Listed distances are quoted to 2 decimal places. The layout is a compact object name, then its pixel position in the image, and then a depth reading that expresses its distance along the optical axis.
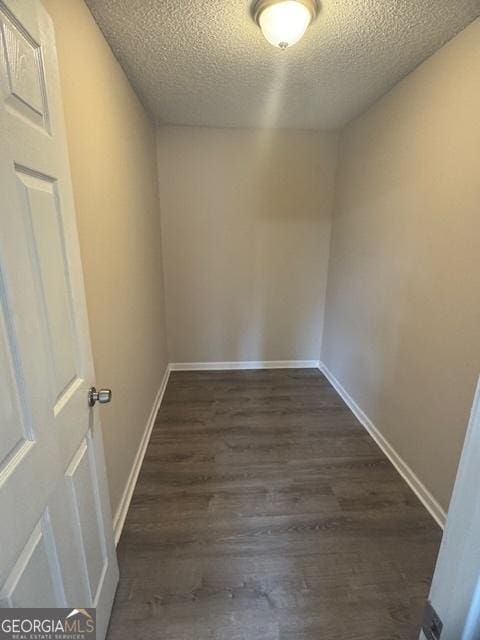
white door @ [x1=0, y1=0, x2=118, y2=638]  0.62
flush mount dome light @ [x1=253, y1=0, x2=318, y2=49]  1.25
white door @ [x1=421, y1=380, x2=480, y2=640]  0.71
